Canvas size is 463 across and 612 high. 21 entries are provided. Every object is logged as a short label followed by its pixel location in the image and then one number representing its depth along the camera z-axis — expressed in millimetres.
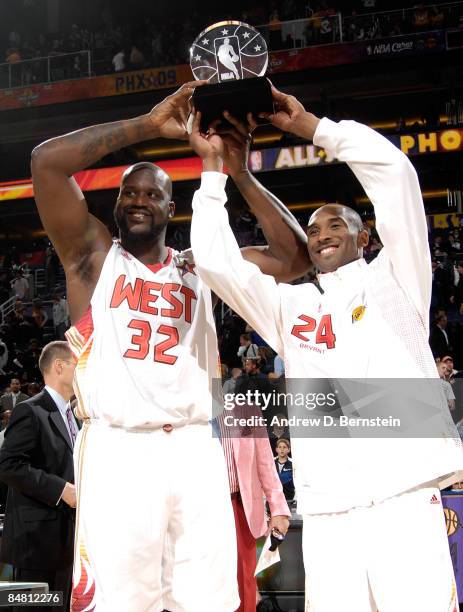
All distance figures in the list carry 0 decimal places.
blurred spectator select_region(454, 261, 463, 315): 12104
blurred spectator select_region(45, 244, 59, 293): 16609
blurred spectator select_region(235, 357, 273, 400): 5219
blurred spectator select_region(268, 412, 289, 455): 6240
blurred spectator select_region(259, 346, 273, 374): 10131
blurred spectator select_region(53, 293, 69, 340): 13655
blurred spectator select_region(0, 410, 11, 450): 9108
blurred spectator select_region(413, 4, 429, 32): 17078
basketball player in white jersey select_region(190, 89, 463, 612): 2211
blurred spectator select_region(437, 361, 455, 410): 5917
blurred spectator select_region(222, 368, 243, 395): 5182
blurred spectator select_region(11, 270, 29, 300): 16344
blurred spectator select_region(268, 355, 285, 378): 8733
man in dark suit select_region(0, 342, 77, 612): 4020
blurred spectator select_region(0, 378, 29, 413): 10414
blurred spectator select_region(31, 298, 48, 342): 13828
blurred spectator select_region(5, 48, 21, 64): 19406
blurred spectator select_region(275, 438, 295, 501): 5969
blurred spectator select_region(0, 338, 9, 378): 13430
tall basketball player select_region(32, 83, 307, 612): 2510
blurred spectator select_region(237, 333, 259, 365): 10366
